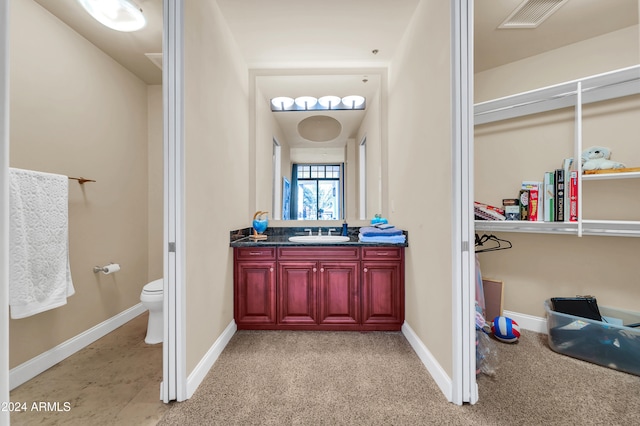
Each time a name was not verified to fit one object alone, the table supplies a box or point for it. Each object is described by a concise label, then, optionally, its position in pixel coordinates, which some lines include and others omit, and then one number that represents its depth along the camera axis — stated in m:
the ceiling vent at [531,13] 1.80
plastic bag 1.72
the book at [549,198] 2.01
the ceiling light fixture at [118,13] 1.67
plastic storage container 1.70
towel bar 2.16
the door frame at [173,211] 1.49
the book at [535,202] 2.08
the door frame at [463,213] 1.46
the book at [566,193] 1.95
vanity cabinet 2.35
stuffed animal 1.87
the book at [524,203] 2.13
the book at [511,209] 2.19
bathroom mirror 2.85
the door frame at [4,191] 0.62
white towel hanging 1.58
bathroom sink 2.39
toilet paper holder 2.30
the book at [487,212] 2.21
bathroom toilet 2.14
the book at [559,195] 1.97
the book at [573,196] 1.92
